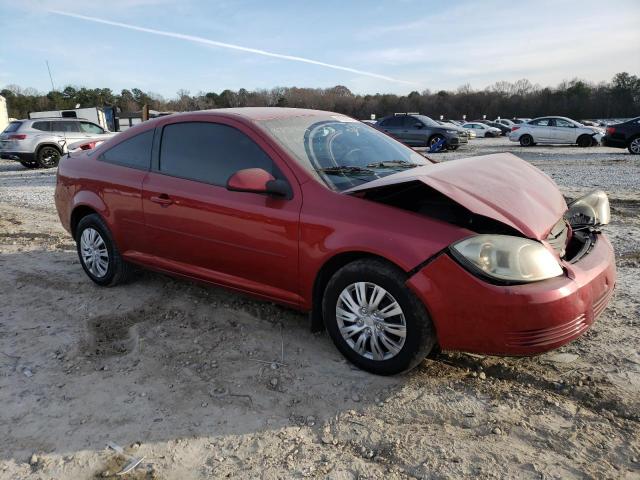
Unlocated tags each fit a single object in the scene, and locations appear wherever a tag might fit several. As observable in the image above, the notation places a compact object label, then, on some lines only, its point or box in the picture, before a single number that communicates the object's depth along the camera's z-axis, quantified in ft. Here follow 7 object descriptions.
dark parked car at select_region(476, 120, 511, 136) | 140.74
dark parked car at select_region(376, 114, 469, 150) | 65.77
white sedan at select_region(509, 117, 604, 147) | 71.15
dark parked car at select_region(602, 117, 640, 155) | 53.72
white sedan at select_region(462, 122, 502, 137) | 126.82
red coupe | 8.45
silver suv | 52.19
